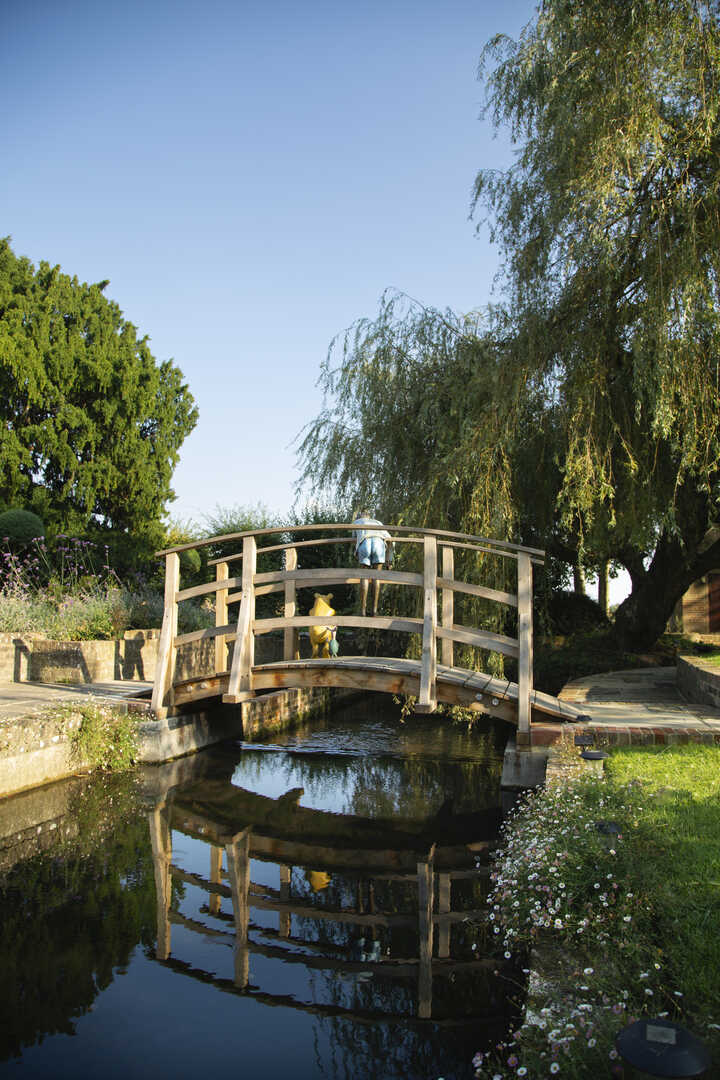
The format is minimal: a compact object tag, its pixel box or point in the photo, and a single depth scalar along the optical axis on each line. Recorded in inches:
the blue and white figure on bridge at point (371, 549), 327.6
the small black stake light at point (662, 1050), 70.8
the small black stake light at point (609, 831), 145.3
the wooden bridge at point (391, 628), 294.7
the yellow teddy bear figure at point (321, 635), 421.7
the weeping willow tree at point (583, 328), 303.1
